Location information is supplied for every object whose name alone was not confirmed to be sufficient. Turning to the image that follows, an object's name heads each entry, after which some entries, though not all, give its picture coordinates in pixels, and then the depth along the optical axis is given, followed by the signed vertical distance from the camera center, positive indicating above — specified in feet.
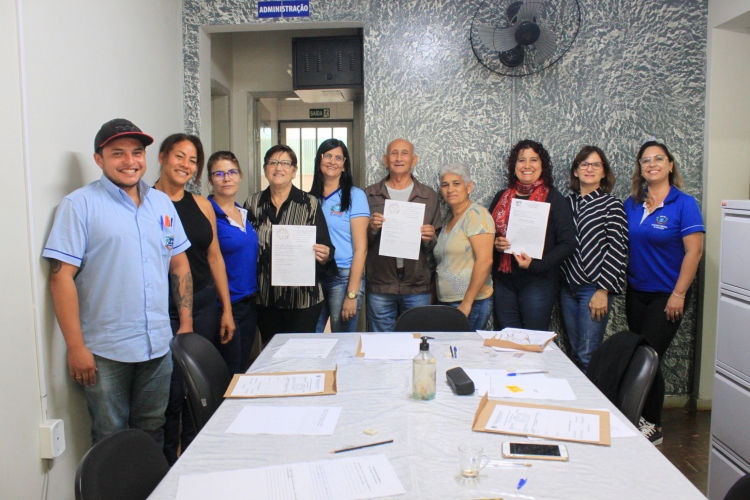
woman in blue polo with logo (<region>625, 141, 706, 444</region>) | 10.12 -0.72
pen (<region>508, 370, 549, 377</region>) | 6.63 -2.08
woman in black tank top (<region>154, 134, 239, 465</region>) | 8.81 -0.66
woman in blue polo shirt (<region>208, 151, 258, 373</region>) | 9.61 -0.58
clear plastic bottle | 5.80 -1.83
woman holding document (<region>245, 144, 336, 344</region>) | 9.66 -0.79
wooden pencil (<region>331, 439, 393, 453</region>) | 4.68 -2.13
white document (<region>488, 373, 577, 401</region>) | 5.94 -2.09
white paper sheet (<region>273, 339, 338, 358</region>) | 7.55 -2.07
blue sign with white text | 12.16 +4.59
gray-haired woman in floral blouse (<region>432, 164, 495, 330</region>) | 10.44 -0.89
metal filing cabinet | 7.58 -2.28
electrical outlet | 7.23 -3.13
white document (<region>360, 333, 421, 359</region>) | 7.43 -2.04
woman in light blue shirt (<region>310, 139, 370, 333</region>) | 10.44 -0.33
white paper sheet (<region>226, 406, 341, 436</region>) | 5.08 -2.11
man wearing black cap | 6.93 -1.01
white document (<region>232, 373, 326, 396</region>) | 6.05 -2.08
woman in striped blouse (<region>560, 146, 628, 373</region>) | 10.45 -0.99
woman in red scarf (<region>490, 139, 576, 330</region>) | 10.52 -0.99
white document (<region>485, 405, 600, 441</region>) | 4.97 -2.10
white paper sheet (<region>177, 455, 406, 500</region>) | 3.99 -2.14
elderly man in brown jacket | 10.84 -1.07
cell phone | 4.54 -2.11
